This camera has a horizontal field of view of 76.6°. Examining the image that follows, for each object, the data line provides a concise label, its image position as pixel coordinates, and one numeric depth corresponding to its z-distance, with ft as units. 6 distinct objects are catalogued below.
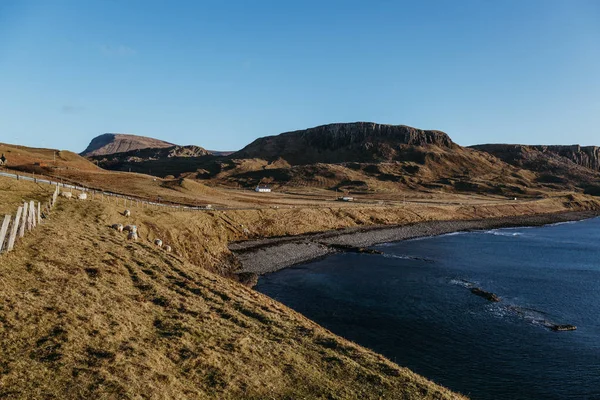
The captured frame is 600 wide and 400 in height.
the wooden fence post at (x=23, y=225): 76.02
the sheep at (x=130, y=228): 122.31
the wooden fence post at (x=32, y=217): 84.94
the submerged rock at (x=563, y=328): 112.27
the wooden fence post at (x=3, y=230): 62.12
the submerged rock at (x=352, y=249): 220.23
